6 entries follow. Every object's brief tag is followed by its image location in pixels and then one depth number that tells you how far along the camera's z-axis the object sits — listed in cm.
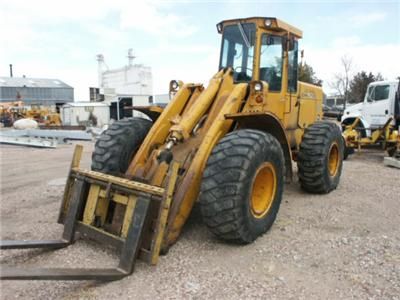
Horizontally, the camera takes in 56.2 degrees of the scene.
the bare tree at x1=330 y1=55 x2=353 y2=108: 3436
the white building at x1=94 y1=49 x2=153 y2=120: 3338
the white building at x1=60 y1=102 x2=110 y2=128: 2721
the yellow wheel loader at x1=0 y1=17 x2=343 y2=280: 340
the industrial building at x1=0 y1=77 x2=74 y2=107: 4881
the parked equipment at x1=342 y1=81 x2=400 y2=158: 1038
